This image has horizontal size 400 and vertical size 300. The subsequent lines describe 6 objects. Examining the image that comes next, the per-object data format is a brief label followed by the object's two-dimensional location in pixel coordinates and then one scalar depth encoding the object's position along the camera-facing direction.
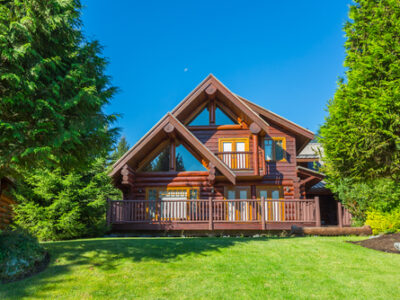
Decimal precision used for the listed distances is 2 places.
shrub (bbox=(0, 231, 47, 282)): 8.01
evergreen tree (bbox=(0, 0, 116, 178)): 8.06
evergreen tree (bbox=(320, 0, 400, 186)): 11.83
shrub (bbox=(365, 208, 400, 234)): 14.17
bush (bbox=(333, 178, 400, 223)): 15.95
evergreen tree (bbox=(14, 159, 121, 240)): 14.35
